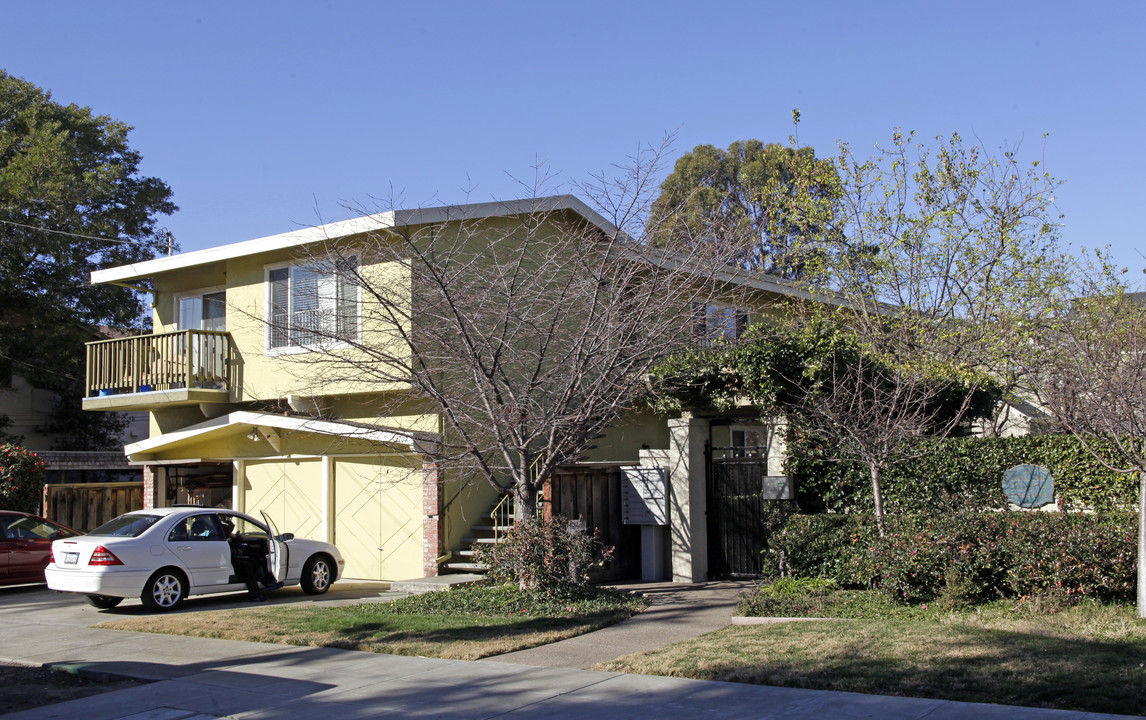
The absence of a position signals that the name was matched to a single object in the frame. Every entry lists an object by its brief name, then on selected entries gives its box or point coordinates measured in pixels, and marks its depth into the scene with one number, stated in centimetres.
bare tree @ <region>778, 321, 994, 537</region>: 1280
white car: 1316
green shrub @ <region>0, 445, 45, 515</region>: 1917
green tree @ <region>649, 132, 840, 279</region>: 1418
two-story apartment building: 1534
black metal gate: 1475
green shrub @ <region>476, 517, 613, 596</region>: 1266
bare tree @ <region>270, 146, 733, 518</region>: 1262
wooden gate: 1473
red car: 1645
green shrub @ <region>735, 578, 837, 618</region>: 1117
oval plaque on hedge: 1192
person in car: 1488
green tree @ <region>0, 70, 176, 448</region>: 2730
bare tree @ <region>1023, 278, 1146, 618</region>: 944
